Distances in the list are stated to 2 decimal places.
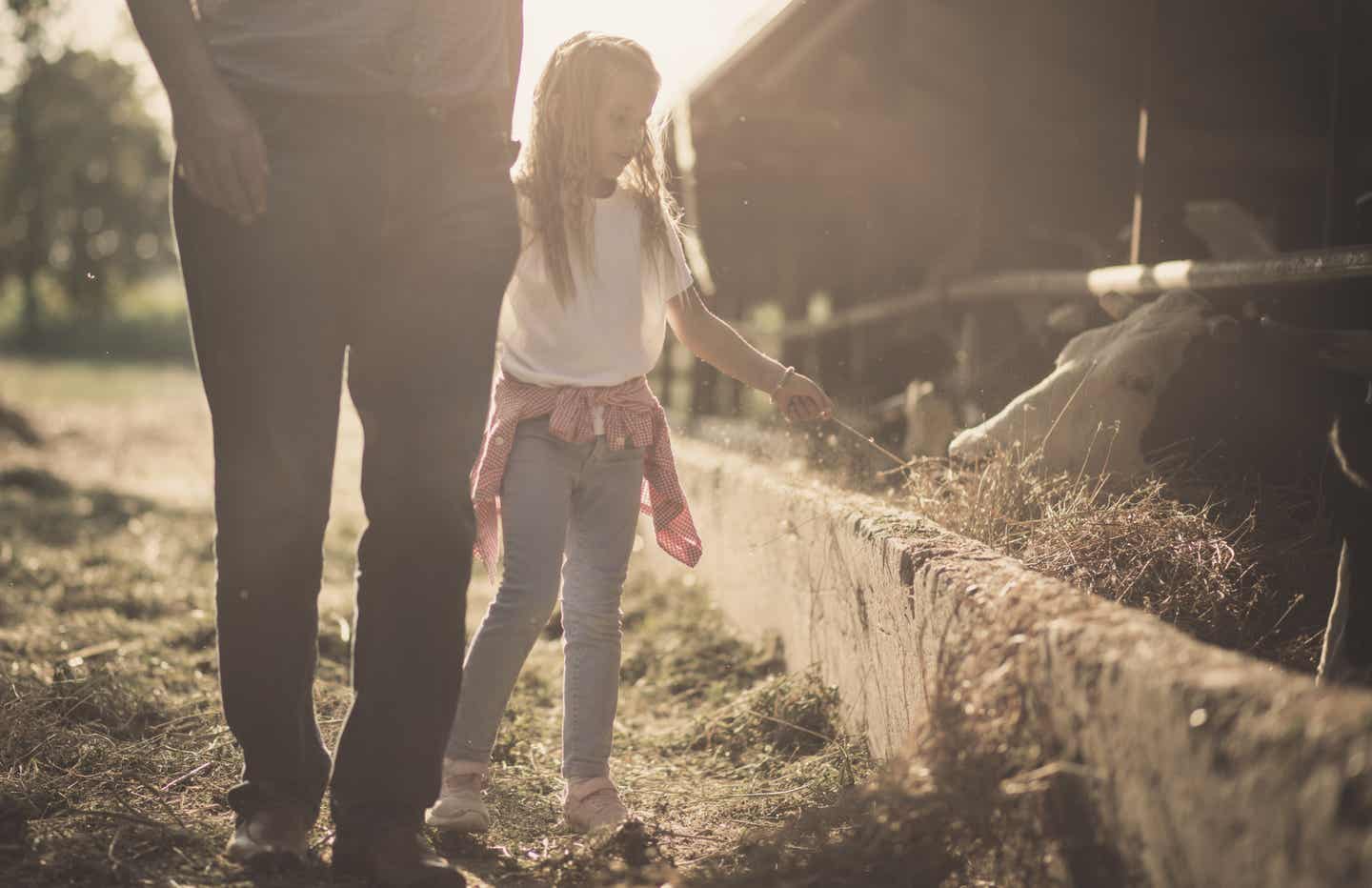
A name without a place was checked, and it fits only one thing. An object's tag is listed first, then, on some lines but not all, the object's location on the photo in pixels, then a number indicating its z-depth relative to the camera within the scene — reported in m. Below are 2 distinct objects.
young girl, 3.03
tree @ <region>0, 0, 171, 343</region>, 39.41
